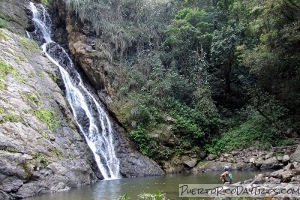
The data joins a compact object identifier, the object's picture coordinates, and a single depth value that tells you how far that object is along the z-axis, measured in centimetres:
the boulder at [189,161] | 1859
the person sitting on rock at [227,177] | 1016
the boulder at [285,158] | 1589
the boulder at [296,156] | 1419
